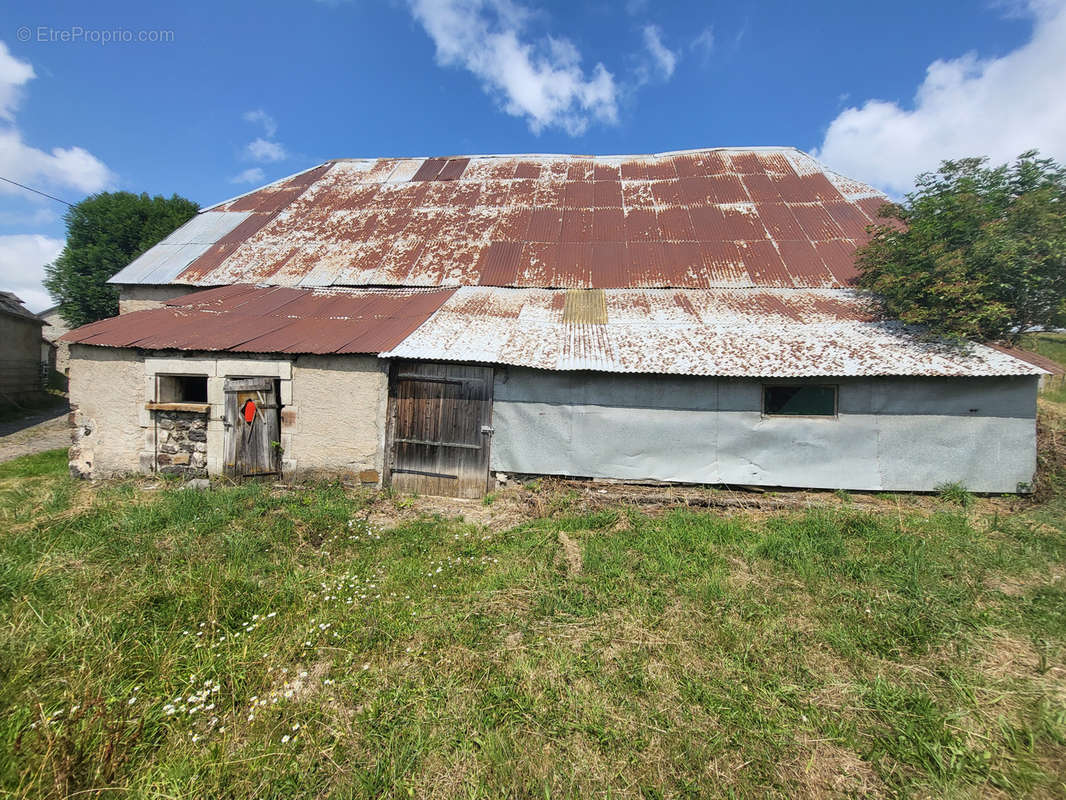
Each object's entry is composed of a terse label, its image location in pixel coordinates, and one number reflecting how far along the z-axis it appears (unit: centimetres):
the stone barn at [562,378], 604
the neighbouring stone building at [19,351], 1348
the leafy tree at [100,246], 1891
